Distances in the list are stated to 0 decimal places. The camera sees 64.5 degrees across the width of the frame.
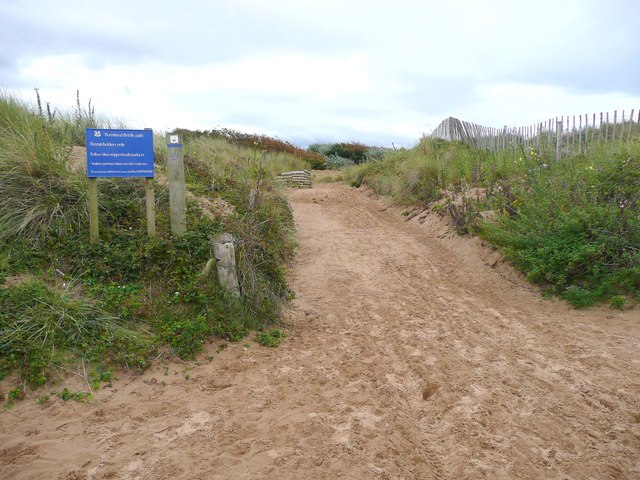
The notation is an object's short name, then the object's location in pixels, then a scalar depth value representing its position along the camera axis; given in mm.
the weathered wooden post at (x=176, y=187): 5914
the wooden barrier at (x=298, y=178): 17062
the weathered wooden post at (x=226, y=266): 5430
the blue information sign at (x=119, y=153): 5508
